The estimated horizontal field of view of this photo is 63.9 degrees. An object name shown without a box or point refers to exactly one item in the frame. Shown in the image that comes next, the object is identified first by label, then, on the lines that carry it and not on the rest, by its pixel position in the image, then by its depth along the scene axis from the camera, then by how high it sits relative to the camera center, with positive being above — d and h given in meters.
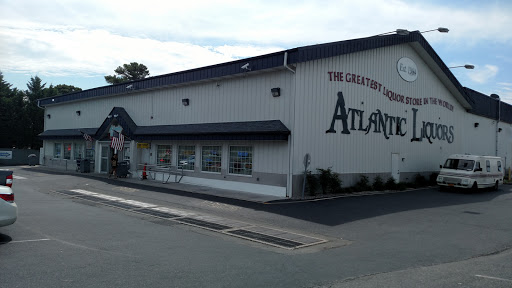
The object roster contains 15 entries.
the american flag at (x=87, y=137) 28.98 +1.01
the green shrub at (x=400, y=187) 22.62 -1.75
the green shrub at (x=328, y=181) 18.39 -1.20
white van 22.38 -0.92
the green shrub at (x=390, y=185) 22.46 -1.64
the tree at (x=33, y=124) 49.91 +3.33
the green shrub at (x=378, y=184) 21.73 -1.54
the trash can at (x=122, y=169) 24.98 -1.05
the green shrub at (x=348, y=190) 19.80 -1.72
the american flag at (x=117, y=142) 25.08 +0.59
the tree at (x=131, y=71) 65.00 +12.83
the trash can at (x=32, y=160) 36.09 -0.83
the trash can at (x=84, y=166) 28.72 -1.03
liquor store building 18.05 +2.09
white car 8.14 -1.15
